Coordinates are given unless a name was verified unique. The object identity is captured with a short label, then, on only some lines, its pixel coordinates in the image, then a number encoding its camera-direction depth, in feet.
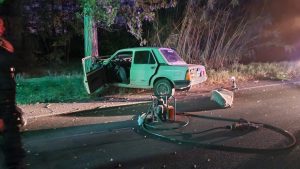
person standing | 8.67
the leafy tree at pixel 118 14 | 26.39
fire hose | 14.00
